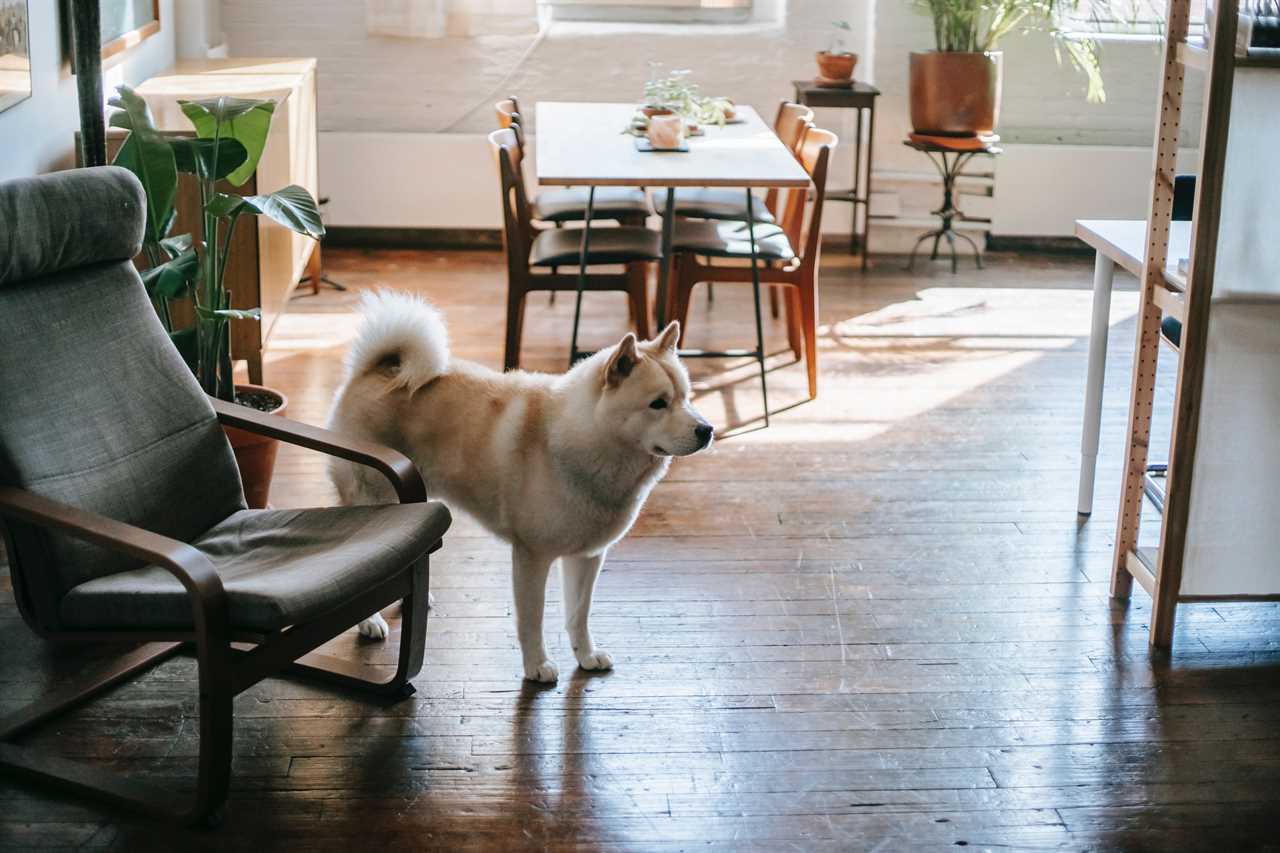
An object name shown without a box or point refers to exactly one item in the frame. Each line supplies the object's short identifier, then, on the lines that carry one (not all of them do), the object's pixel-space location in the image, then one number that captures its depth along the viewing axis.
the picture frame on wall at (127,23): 4.95
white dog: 2.85
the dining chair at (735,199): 5.49
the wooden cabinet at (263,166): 4.39
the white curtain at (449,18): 6.91
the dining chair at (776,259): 4.96
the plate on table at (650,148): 5.08
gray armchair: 2.49
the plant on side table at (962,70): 6.51
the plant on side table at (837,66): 6.73
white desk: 3.55
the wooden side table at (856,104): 6.69
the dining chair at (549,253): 4.88
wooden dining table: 4.57
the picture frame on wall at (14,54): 3.84
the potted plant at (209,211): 3.47
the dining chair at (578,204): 5.56
